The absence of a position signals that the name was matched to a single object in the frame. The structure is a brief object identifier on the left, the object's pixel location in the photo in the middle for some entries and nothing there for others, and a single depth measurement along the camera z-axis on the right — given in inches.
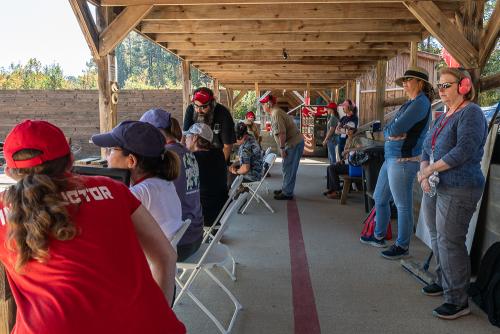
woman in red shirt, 44.4
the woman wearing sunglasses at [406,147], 146.3
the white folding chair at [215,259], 104.7
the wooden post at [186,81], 375.6
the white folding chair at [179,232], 82.4
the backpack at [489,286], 112.0
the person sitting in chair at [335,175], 277.7
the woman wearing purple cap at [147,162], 76.7
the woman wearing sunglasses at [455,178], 108.3
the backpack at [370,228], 187.6
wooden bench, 259.6
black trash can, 216.8
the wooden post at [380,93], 364.2
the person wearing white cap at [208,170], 146.6
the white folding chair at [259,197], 247.1
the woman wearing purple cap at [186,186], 105.9
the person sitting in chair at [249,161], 227.5
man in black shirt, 194.2
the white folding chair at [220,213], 145.8
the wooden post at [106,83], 197.6
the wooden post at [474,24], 174.6
